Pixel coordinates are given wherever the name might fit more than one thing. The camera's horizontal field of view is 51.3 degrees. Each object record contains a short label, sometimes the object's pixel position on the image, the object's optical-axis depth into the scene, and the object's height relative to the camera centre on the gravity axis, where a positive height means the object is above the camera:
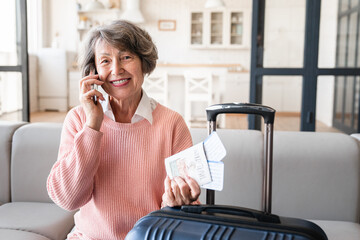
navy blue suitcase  0.78 -0.33
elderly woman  1.09 -0.22
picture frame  7.77 +0.95
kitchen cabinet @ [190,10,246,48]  7.46 +0.88
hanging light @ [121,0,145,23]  7.28 +1.13
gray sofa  1.61 -0.46
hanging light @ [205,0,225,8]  6.59 +1.20
